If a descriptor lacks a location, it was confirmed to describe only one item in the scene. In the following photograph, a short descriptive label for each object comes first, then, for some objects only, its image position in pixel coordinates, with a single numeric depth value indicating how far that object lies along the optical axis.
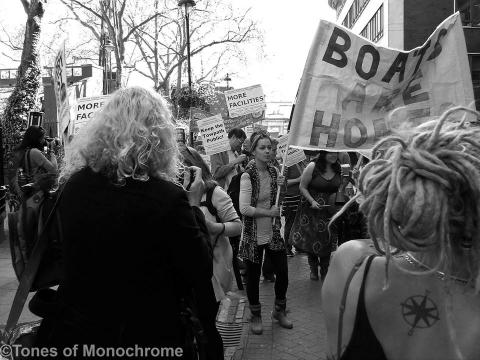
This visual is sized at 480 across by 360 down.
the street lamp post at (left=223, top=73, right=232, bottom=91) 33.00
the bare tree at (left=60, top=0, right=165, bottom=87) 24.06
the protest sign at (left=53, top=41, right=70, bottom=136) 5.78
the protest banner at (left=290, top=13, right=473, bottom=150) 3.52
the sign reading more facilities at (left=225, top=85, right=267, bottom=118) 9.59
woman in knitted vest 4.87
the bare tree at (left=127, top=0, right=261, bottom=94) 28.83
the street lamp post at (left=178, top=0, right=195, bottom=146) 15.69
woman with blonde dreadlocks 1.24
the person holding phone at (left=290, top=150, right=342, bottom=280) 6.32
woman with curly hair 1.81
